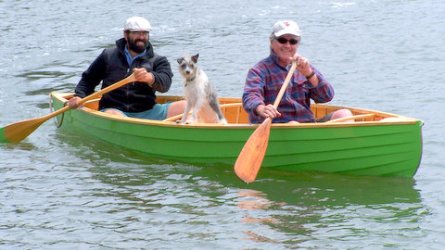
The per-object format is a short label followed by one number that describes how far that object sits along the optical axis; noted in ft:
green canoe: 46.75
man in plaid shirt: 46.32
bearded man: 57.47
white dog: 53.62
